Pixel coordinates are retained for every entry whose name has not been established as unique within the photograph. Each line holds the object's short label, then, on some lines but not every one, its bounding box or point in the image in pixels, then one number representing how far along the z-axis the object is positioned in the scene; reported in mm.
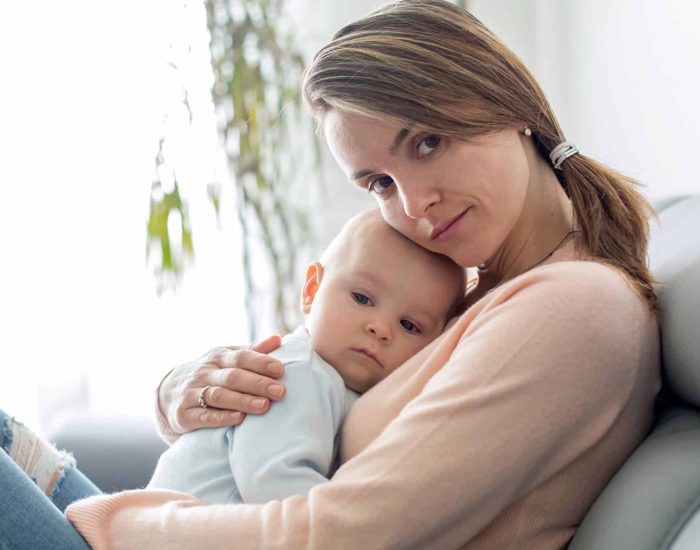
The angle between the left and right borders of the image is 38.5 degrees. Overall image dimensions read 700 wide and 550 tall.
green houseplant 3016
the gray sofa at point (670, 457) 1018
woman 1015
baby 1184
